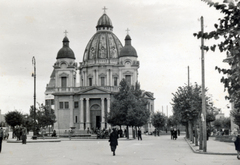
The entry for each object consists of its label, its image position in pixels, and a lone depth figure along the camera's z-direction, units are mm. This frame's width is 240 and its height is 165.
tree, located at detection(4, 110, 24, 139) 67688
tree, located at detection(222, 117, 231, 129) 113400
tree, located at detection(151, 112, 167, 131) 88938
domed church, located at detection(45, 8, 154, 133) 89312
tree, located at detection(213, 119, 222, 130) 123906
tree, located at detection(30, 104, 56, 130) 69831
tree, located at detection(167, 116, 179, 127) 107556
